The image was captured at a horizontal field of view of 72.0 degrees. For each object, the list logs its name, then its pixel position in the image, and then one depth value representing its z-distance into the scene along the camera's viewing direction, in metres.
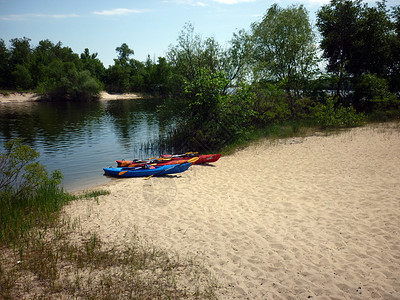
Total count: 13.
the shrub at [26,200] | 6.34
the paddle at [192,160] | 12.18
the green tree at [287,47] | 21.64
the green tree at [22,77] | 65.56
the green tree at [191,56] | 16.88
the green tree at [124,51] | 116.01
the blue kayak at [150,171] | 11.02
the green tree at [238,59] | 17.33
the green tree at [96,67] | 81.75
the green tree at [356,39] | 21.12
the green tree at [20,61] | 65.88
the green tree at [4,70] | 68.31
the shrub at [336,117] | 18.25
